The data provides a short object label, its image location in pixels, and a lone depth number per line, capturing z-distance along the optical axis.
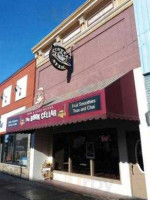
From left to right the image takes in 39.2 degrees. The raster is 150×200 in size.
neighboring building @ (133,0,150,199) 6.95
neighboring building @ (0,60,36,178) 14.12
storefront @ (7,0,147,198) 7.27
